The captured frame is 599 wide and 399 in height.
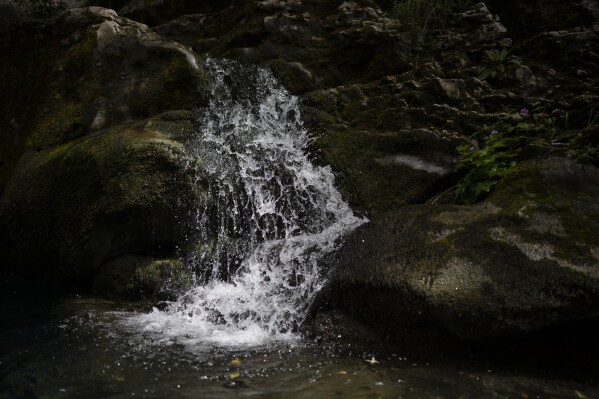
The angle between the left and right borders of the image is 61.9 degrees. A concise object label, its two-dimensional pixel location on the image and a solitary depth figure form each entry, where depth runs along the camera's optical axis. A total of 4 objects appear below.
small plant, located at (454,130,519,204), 4.88
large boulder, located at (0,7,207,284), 5.58
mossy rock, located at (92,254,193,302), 5.21
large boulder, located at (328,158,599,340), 3.45
